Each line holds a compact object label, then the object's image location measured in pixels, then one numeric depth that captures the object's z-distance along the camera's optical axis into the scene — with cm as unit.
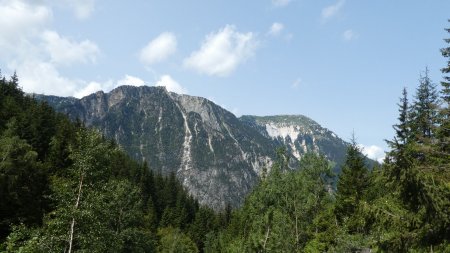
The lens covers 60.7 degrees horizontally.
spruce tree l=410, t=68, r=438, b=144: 4959
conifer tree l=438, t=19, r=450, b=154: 1352
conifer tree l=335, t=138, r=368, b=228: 4606
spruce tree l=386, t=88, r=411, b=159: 4934
